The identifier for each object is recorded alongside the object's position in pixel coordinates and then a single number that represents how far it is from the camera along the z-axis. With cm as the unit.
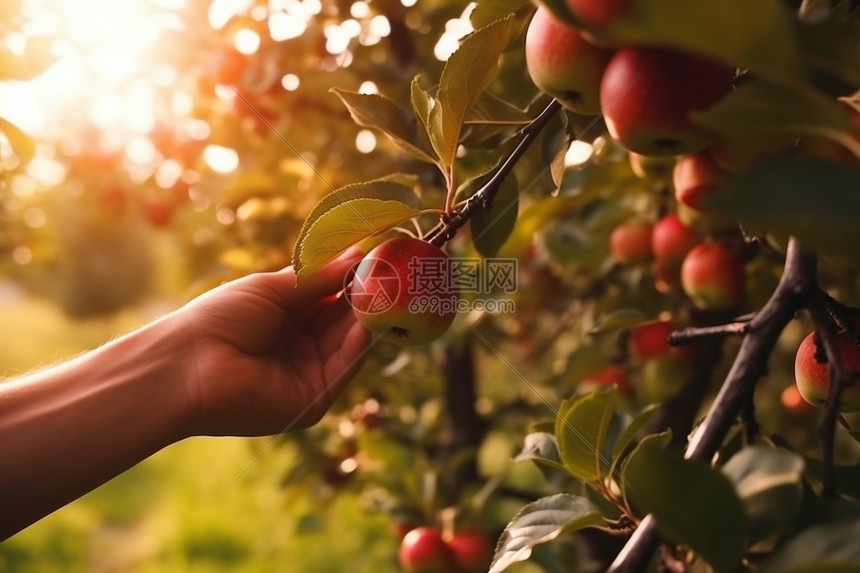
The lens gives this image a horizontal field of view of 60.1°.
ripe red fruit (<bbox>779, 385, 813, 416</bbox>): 121
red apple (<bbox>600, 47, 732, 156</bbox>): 44
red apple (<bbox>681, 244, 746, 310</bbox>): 92
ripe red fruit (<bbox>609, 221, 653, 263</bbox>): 111
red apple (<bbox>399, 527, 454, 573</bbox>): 119
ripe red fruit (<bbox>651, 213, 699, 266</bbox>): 101
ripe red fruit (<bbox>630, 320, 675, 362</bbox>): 118
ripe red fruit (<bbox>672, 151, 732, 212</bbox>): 57
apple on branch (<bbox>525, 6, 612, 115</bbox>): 47
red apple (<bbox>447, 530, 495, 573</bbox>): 121
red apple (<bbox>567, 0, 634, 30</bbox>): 30
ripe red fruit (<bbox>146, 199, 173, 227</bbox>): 198
